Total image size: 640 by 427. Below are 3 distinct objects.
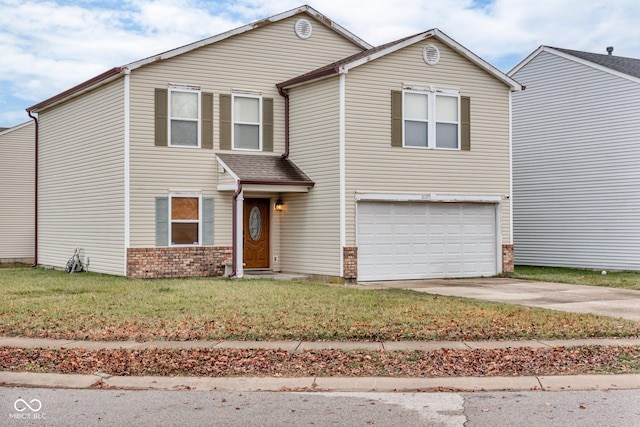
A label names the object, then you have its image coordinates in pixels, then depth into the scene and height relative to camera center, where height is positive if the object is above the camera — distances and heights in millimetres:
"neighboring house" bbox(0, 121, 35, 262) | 27562 +1454
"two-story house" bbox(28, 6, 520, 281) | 19609 +1985
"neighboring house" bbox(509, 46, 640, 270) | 23500 +2397
